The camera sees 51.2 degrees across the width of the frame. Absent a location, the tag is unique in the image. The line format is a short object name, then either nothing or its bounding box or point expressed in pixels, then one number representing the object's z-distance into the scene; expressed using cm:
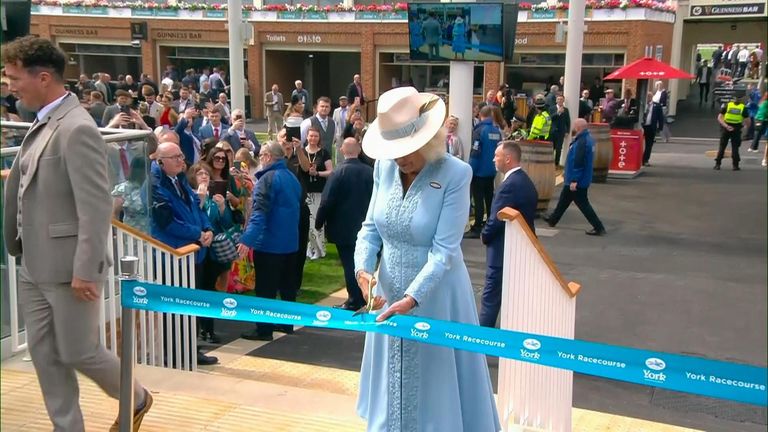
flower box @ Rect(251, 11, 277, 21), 2606
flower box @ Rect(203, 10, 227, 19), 2510
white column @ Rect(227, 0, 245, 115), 1462
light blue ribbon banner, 293
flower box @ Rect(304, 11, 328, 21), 2667
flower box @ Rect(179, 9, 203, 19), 2494
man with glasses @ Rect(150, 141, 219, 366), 595
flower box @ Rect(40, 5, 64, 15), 2689
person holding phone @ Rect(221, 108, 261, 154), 1070
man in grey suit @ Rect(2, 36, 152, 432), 347
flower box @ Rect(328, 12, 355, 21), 2605
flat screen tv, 1099
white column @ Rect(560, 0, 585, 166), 1612
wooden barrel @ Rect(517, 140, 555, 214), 1249
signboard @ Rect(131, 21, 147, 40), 2596
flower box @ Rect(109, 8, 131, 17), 2732
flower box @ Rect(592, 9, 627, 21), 1871
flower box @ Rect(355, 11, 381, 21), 2392
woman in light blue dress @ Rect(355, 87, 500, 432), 347
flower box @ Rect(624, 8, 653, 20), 1715
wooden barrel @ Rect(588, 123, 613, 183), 1504
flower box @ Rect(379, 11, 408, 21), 2261
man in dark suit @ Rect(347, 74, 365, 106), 2151
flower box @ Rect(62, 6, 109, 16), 2720
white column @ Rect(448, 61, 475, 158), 1175
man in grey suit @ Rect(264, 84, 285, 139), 2056
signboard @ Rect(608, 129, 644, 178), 1523
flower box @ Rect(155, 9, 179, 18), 2574
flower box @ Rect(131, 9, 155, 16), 2676
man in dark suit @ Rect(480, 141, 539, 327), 669
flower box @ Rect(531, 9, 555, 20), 2157
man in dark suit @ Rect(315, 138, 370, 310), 765
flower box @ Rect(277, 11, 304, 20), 2577
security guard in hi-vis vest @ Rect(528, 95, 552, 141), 1448
